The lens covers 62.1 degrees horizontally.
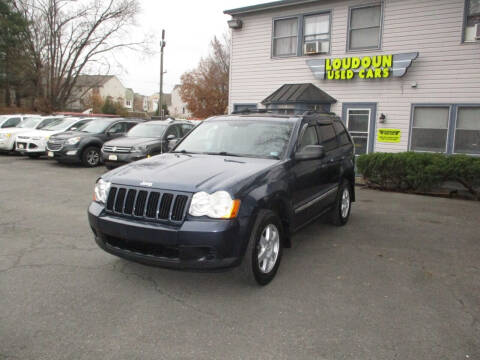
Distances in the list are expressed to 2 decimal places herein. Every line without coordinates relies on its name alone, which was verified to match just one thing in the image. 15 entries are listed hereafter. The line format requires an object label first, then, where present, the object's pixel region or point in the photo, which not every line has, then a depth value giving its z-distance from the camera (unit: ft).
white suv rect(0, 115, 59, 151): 50.75
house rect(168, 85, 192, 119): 241.55
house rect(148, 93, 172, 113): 318.86
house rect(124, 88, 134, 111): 270.05
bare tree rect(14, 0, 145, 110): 101.59
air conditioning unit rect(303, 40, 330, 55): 42.60
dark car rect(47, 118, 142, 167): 42.09
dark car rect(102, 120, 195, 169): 36.83
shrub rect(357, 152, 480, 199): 30.37
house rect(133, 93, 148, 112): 301.69
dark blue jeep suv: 11.37
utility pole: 86.51
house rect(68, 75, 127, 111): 122.09
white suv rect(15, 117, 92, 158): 46.93
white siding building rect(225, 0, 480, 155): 36.04
